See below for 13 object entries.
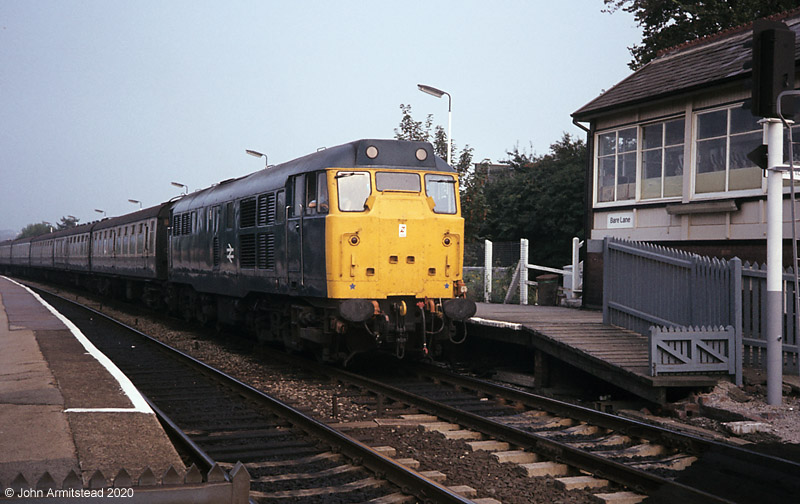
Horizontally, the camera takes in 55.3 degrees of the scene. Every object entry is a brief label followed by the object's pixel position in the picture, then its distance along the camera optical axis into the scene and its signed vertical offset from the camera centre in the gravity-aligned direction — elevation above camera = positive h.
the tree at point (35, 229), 179.82 +4.65
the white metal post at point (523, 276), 20.52 -0.58
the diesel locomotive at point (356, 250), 11.14 +0.03
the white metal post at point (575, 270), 19.97 -0.39
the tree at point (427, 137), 31.16 +4.80
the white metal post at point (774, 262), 8.87 -0.05
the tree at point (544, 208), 38.75 +2.45
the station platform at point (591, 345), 9.41 -1.32
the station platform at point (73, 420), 5.45 -1.53
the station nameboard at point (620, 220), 16.78 +0.79
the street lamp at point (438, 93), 22.52 +4.75
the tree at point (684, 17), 27.05 +9.06
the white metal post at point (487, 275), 22.61 -0.63
